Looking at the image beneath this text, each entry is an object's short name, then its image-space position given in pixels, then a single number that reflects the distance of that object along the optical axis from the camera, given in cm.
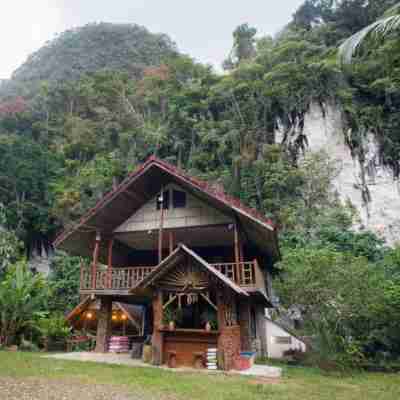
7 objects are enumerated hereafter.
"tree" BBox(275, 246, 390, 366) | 1096
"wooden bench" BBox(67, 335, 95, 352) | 1560
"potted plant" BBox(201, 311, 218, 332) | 1059
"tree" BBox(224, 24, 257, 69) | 3594
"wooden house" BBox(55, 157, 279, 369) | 1076
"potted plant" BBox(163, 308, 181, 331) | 1116
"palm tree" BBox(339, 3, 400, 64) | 872
